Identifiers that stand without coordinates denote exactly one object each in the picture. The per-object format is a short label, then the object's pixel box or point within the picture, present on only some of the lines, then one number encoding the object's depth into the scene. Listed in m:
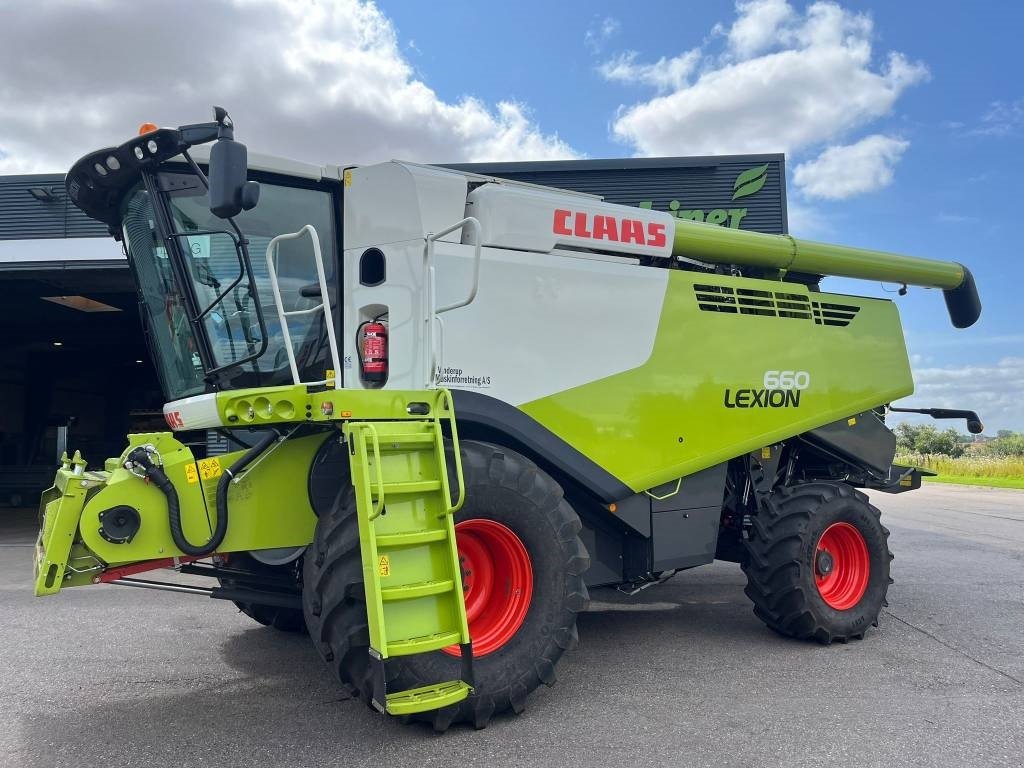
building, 10.52
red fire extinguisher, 3.83
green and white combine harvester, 3.26
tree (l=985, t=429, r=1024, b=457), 48.97
